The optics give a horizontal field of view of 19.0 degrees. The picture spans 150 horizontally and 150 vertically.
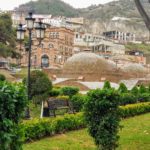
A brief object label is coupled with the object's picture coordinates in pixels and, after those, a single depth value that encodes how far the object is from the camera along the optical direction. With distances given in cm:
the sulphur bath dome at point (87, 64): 4206
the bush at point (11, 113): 516
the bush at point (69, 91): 2428
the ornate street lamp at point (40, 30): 1638
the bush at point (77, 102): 1942
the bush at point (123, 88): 2633
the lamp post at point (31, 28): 1596
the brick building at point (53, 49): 7300
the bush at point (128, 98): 2153
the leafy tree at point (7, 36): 4960
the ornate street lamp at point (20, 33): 1694
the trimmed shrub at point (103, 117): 909
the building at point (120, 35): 13988
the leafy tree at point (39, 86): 2061
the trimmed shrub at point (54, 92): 2502
